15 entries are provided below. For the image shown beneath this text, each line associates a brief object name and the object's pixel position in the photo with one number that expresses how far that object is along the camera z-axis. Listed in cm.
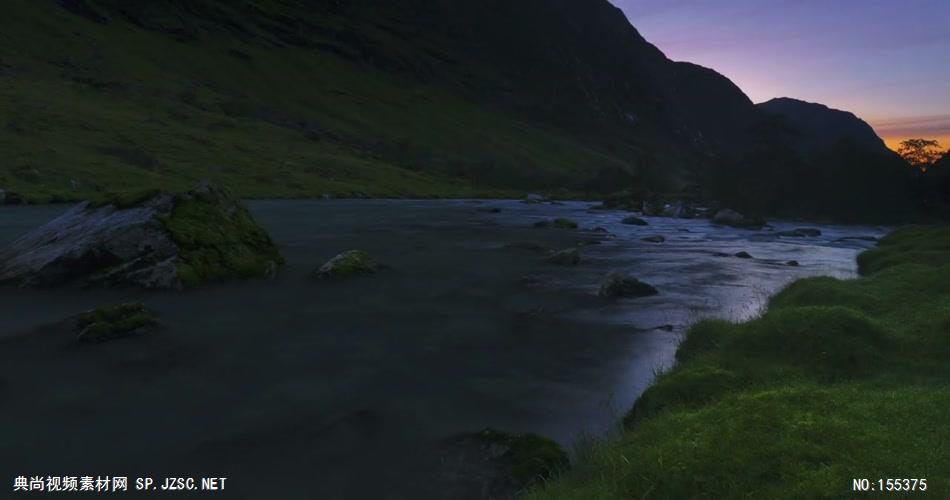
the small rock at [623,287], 2476
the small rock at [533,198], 11219
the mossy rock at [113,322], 1636
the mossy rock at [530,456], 927
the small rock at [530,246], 3959
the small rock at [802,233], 5469
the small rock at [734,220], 6419
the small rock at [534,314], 2111
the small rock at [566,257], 3323
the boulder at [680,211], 7969
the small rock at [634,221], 6438
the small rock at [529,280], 2748
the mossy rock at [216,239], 2450
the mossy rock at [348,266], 2678
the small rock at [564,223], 5778
